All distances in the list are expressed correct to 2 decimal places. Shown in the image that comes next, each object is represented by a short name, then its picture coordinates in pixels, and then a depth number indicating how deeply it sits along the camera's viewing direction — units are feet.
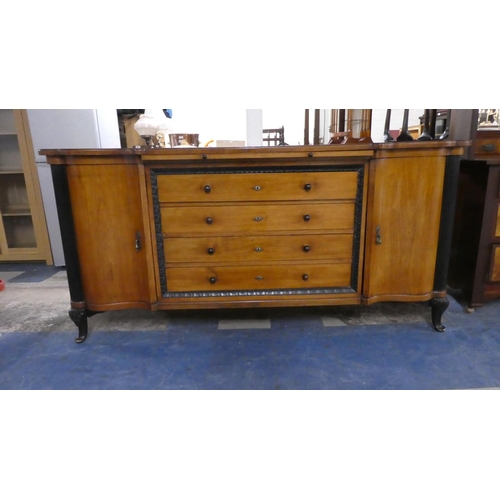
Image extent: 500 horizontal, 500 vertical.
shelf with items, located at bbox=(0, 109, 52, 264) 9.30
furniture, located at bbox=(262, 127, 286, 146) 12.06
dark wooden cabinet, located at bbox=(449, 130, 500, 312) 5.72
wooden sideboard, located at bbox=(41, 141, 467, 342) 4.81
